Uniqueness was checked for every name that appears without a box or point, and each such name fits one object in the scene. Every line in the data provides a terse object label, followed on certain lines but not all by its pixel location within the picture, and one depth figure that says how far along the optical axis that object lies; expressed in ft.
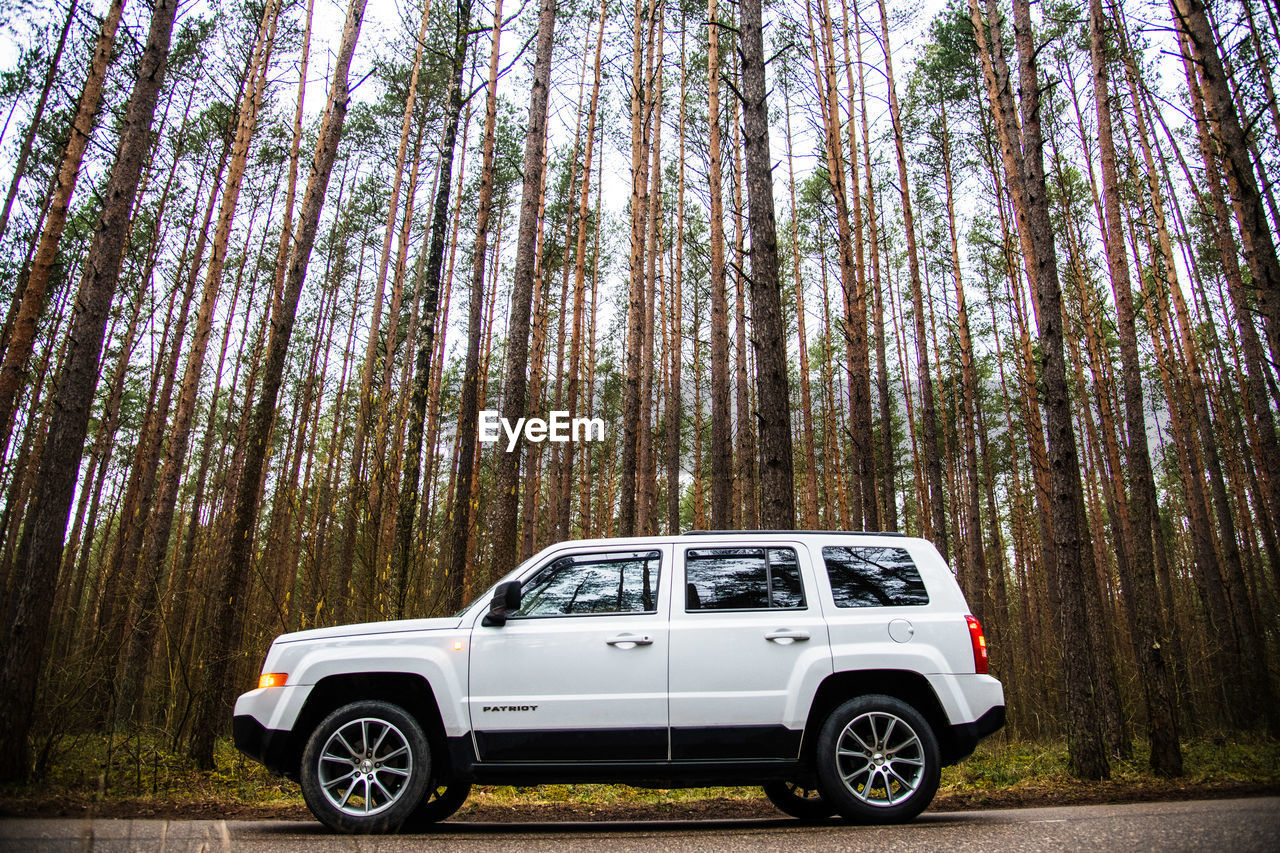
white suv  14.70
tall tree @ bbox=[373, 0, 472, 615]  29.55
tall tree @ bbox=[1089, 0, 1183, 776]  26.48
